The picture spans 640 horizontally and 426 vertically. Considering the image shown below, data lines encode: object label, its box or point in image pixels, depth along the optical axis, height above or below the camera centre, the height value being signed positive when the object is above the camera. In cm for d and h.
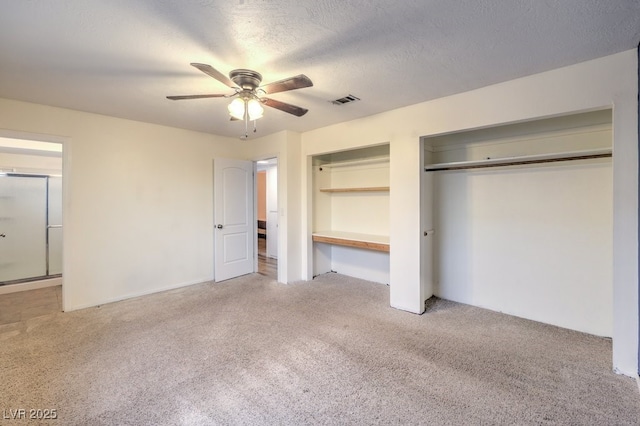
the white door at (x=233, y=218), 462 -8
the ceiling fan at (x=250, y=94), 208 +91
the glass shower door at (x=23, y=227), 450 -23
